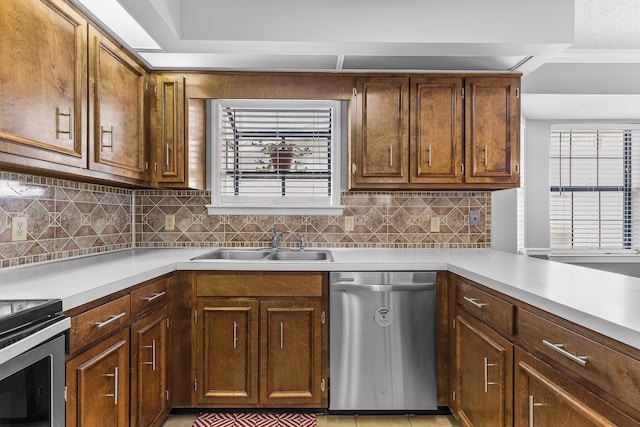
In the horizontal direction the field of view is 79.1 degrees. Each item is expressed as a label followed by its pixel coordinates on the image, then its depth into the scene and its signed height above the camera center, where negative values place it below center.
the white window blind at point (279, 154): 2.90 +0.44
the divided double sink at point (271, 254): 2.71 -0.30
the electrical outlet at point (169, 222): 2.86 -0.08
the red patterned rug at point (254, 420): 2.13 -1.17
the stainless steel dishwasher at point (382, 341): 2.18 -0.73
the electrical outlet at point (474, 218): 2.89 -0.05
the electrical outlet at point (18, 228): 1.79 -0.08
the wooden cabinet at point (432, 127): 2.52 +0.55
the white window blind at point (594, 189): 3.62 +0.22
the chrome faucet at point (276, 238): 2.77 -0.19
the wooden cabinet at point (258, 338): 2.17 -0.71
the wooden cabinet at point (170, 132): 2.49 +0.51
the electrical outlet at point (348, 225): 2.87 -0.10
